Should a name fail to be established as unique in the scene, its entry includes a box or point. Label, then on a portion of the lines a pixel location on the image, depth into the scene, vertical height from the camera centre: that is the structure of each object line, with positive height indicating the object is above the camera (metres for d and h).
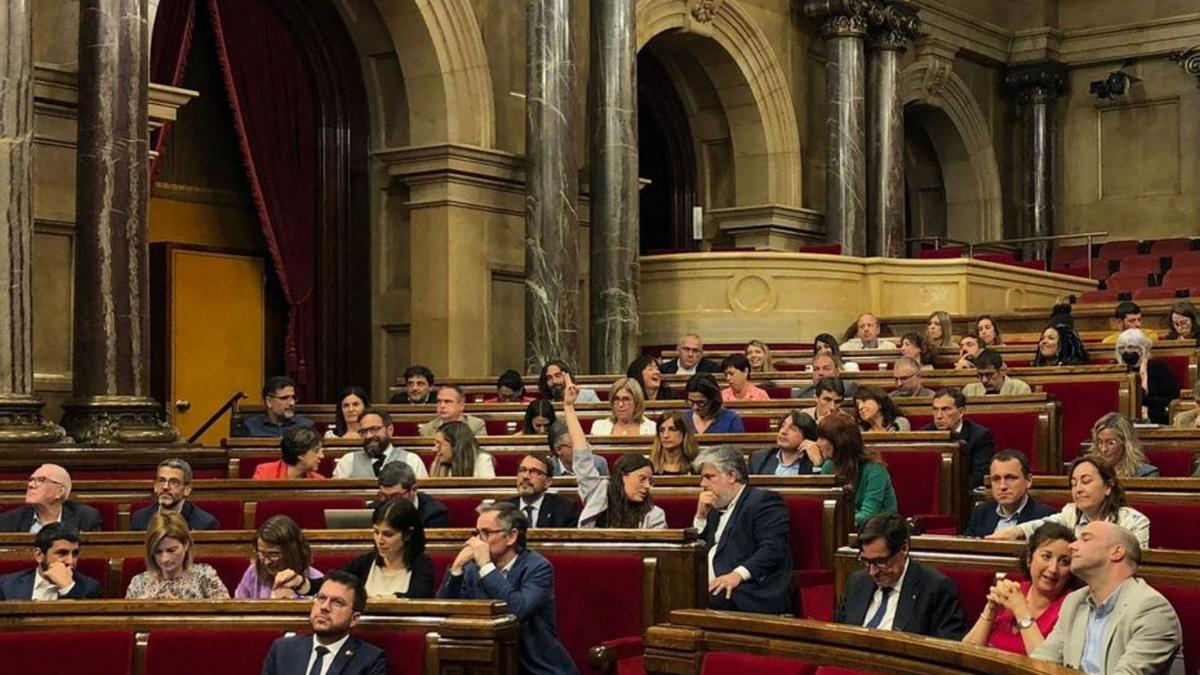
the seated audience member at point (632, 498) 5.70 -0.46
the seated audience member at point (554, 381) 9.30 -0.14
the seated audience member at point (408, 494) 5.80 -0.45
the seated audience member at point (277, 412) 8.80 -0.29
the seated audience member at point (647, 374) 9.17 -0.11
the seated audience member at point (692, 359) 10.13 -0.03
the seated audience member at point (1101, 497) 4.95 -0.40
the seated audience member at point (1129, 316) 9.67 +0.20
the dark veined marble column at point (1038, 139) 20.38 +2.43
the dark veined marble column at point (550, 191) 12.12 +1.11
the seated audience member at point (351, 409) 8.41 -0.26
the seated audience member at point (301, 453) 7.05 -0.39
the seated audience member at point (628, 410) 7.64 -0.24
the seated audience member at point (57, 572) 5.20 -0.63
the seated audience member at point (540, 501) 5.96 -0.49
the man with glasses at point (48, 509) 6.24 -0.55
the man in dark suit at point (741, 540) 5.54 -0.59
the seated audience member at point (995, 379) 8.04 -0.12
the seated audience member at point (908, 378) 8.49 -0.12
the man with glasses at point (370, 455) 7.44 -0.42
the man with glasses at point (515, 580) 4.69 -0.60
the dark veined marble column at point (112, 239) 8.88 +0.57
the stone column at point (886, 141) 16.83 +2.00
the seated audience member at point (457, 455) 6.95 -0.39
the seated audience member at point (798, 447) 6.43 -0.34
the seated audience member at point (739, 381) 8.95 -0.14
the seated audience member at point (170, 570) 5.15 -0.62
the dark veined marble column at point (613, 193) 12.79 +1.15
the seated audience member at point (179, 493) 6.33 -0.49
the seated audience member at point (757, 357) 10.48 -0.02
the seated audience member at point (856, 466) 6.14 -0.39
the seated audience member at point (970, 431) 6.98 -0.30
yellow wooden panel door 12.38 +0.14
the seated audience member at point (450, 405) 8.16 -0.23
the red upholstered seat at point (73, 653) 4.38 -0.73
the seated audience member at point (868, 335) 11.63 +0.12
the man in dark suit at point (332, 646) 4.20 -0.69
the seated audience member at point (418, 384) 9.82 -0.17
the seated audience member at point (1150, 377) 8.55 -0.11
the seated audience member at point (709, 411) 7.62 -0.24
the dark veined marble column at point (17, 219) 8.62 +0.65
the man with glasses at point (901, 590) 4.43 -0.59
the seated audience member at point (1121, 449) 6.00 -0.32
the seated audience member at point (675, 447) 6.49 -0.34
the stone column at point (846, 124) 16.36 +2.10
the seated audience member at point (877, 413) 7.33 -0.24
